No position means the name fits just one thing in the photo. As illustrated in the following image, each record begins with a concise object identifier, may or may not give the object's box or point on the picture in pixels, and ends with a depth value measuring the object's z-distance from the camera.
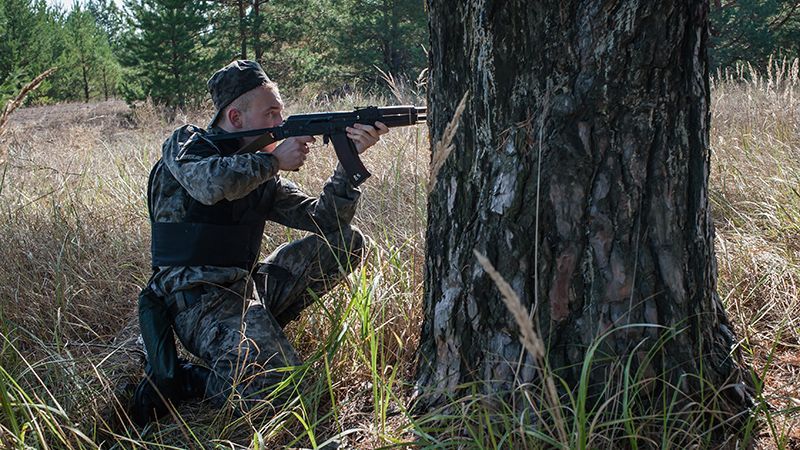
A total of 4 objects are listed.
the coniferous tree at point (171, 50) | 19.52
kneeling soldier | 2.49
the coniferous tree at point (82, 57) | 29.48
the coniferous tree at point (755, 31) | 13.86
